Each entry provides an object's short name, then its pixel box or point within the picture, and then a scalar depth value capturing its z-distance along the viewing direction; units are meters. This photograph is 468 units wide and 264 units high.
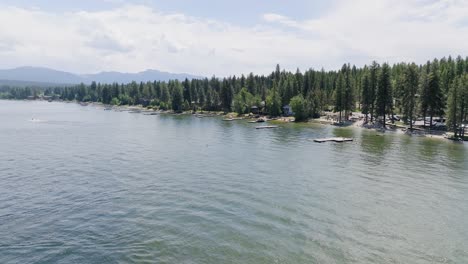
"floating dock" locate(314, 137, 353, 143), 90.25
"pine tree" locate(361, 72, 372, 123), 130.38
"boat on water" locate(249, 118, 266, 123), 151.88
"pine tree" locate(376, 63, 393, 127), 120.31
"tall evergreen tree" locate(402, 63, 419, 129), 111.94
